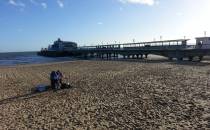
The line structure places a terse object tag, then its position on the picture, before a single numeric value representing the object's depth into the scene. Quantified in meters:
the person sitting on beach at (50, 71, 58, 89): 8.44
